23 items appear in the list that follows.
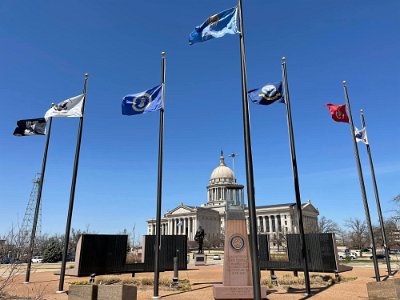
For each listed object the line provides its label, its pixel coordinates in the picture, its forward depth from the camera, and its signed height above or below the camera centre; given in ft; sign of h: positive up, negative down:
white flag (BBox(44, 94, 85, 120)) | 57.06 +24.82
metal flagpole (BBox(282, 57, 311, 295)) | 45.26 +11.75
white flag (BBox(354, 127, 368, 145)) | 68.23 +23.76
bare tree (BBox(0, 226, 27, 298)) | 36.54 +1.15
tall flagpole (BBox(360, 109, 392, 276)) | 65.94 +12.59
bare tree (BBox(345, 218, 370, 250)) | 269.62 +17.59
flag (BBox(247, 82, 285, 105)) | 49.62 +23.24
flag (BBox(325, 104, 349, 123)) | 60.95 +25.26
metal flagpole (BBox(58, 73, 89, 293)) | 49.39 +8.05
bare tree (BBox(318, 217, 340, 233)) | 322.83 +29.12
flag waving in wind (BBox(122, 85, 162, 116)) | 51.13 +22.99
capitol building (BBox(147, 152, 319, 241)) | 424.46 +51.84
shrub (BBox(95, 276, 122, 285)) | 61.26 -4.20
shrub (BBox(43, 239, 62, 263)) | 139.13 +1.04
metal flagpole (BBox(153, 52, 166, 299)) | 43.24 +9.93
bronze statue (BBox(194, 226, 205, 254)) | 149.69 +8.79
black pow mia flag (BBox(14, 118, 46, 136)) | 64.13 +24.24
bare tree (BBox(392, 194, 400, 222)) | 98.75 +10.83
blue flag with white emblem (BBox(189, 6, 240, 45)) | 39.60 +26.82
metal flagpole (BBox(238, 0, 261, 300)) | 29.01 +6.35
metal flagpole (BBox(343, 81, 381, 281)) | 53.91 +11.04
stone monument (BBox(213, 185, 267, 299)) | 41.29 -0.74
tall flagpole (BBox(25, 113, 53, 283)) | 54.37 +9.91
